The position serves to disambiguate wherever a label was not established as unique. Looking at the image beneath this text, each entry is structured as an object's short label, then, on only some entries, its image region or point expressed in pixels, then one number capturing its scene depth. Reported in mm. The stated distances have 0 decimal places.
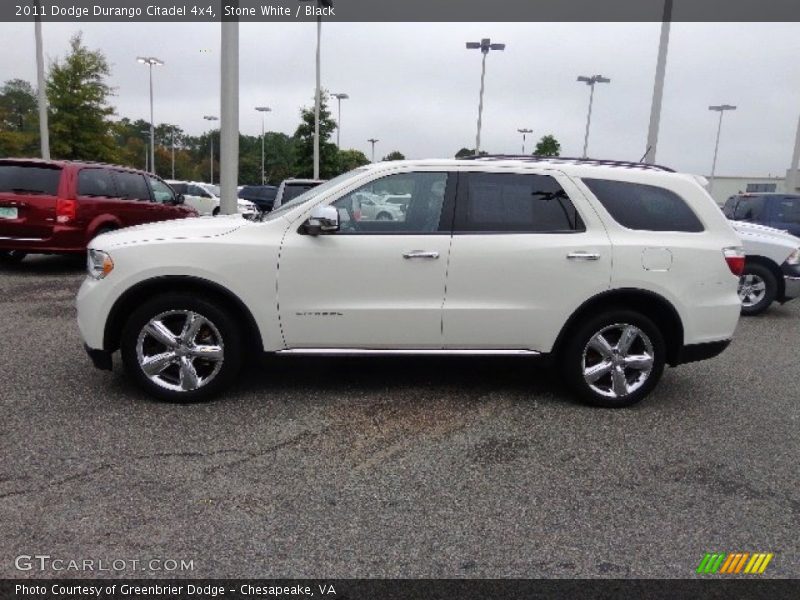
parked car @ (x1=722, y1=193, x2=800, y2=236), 11125
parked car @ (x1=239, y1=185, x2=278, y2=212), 26078
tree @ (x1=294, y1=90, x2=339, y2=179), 39812
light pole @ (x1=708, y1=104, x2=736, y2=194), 47388
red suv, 9062
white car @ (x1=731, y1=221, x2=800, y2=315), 8672
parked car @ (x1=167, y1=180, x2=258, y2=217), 22844
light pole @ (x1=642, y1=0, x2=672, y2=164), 14162
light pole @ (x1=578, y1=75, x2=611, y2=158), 35969
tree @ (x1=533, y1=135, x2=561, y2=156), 58872
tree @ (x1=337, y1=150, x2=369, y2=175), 65494
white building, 55281
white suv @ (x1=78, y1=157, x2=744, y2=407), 4262
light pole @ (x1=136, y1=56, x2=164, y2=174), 45281
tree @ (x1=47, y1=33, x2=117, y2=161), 28234
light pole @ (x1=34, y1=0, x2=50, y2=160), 20156
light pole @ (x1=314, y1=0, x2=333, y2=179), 28388
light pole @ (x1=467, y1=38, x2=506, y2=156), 35844
